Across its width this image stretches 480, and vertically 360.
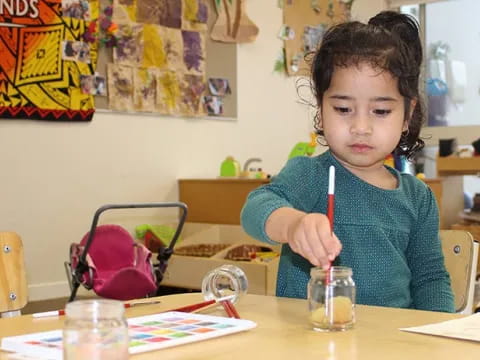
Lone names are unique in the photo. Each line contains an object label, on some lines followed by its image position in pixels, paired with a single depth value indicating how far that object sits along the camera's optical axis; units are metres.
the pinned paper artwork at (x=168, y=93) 4.11
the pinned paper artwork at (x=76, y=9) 3.60
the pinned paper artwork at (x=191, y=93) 4.22
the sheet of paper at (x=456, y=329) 0.88
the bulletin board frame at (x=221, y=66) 4.36
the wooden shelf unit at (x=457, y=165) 4.50
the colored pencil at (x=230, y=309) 1.01
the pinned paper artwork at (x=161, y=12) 4.00
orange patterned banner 3.41
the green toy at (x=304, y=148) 4.35
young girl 1.28
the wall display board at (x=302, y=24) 4.93
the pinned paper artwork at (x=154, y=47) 4.03
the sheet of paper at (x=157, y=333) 0.80
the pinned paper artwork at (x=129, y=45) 3.88
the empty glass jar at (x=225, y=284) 1.12
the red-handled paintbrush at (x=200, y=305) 1.04
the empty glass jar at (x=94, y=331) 0.65
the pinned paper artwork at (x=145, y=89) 3.99
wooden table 0.79
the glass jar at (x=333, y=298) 0.91
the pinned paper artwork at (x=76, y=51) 3.62
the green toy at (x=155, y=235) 3.77
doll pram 2.56
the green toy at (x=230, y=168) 4.28
